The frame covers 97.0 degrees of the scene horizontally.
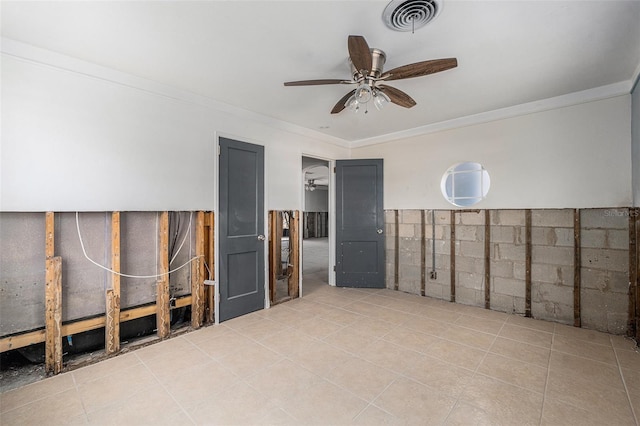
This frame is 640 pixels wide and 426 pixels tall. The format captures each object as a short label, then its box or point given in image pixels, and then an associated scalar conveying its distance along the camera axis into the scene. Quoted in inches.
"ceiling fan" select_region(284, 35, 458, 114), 78.9
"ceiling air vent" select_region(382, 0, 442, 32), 72.3
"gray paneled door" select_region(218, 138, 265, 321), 138.9
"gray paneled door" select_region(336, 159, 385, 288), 197.8
